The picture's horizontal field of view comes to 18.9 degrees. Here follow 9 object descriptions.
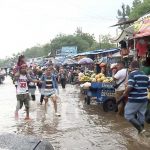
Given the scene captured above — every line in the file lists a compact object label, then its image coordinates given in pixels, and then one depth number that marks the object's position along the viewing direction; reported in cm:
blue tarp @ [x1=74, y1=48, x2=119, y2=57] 3112
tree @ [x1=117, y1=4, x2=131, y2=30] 8006
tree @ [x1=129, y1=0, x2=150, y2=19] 4985
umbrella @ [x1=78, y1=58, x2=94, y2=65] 3278
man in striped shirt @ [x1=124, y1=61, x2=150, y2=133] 946
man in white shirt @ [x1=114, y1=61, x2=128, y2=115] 1273
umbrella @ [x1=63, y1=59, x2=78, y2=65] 4129
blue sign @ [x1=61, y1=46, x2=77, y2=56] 6170
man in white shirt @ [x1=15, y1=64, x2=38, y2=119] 1285
